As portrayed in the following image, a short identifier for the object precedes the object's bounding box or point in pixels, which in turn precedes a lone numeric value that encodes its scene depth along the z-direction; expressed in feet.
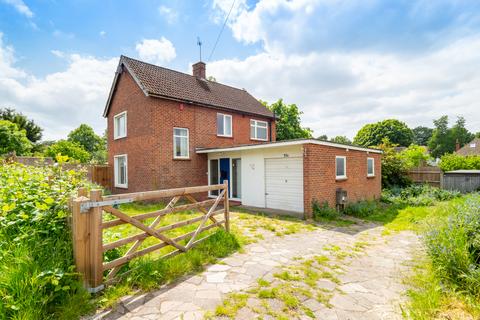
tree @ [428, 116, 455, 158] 159.59
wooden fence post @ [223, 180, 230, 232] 18.83
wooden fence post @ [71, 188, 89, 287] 9.45
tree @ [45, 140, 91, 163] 93.86
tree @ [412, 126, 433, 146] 247.29
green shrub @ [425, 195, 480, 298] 10.59
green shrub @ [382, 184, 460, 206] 38.11
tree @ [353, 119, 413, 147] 134.72
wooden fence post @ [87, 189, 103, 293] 9.69
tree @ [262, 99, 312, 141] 83.92
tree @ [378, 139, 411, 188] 49.83
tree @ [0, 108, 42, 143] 112.78
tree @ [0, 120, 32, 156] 66.18
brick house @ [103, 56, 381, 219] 30.40
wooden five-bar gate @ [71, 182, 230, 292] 9.52
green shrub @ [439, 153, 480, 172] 59.98
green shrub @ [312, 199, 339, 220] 27.91
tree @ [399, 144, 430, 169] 51.84
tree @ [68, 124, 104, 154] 166.50
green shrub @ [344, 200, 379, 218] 30.82
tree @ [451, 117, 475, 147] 159.94
